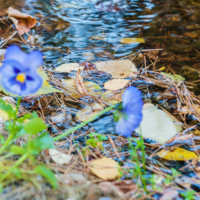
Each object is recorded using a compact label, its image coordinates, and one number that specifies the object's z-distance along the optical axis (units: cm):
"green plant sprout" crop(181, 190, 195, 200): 85
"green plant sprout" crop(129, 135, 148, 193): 86
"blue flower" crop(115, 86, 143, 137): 86
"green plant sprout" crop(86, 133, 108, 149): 91
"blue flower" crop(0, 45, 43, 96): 85
